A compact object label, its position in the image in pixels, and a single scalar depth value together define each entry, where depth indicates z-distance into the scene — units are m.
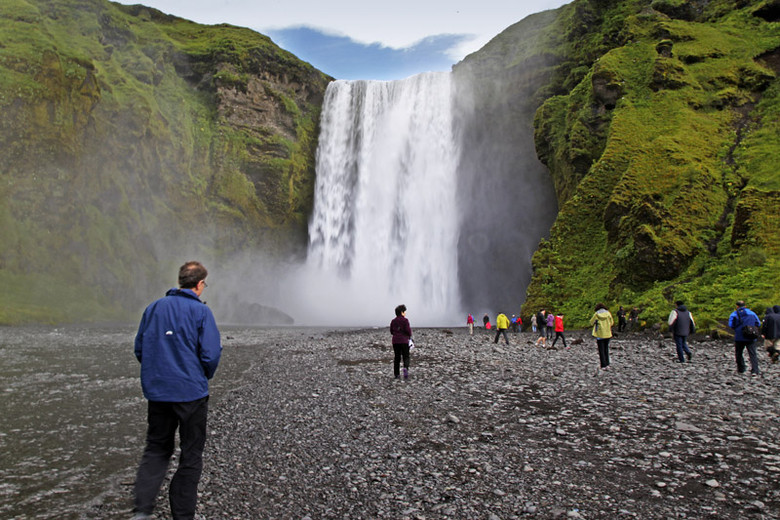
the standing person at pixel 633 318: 22.72
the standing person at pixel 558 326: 20.44
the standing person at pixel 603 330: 13.41
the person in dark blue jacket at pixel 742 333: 11.91
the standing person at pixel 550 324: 23.89
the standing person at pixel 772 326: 13.11
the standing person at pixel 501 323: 23.39
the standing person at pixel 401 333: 12.24
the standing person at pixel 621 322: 23.22
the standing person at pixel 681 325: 13.87
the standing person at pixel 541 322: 25.44
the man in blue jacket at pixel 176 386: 4.27
